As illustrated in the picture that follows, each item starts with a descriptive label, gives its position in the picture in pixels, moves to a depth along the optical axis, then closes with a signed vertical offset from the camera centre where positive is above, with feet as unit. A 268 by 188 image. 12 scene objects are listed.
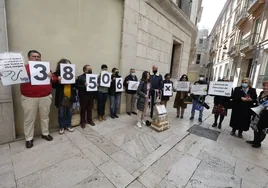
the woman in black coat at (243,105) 10.89 -1.91
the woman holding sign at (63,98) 9.62 -2.00
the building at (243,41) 29.89 +13.02
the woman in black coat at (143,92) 11.89 -1.47
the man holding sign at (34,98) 7.97 -1.80
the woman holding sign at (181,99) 15.37 -2.52
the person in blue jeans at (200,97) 14.58 -1.91
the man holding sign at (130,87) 14.69 -1.34
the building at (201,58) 94.82 +16.91
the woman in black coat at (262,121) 9.52 -2.79
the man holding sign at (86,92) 10.71 -1.66
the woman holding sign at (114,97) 13.47 -2.42
